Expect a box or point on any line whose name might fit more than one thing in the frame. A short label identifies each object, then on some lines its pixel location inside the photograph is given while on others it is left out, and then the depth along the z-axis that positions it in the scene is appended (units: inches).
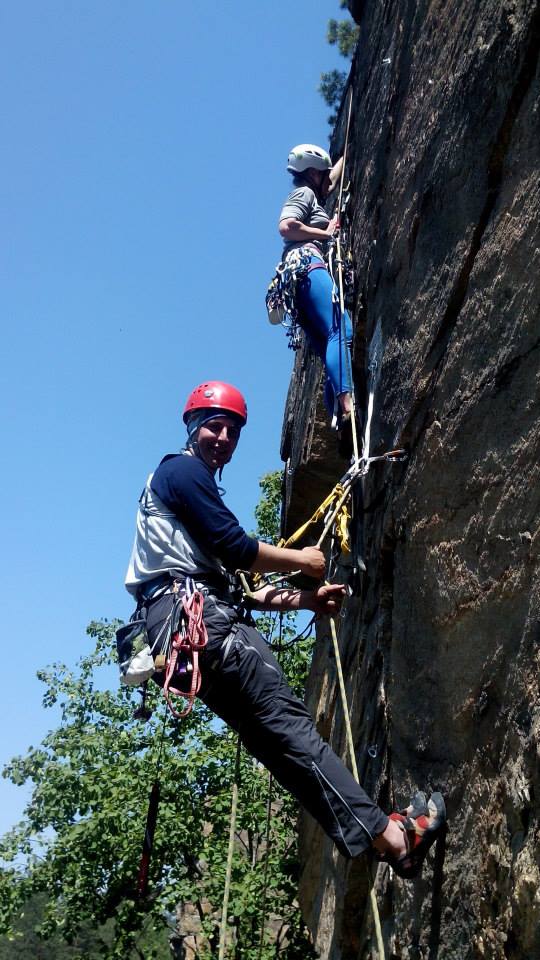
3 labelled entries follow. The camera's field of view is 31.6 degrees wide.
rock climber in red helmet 125.6
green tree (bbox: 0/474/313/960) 496.1
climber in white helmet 219.9
